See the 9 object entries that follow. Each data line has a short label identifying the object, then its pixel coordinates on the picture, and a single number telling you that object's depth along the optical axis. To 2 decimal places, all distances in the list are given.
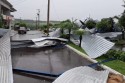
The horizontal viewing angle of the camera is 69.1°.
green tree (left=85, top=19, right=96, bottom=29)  15.46
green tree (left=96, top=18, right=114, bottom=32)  12.84
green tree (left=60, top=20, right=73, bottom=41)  10.48
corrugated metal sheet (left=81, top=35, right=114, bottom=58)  5.52
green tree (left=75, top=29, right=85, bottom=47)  8.38
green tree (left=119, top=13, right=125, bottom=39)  10.79
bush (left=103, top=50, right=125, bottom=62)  5.38
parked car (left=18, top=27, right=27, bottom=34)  20.90
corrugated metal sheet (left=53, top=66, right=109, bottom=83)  2.59
